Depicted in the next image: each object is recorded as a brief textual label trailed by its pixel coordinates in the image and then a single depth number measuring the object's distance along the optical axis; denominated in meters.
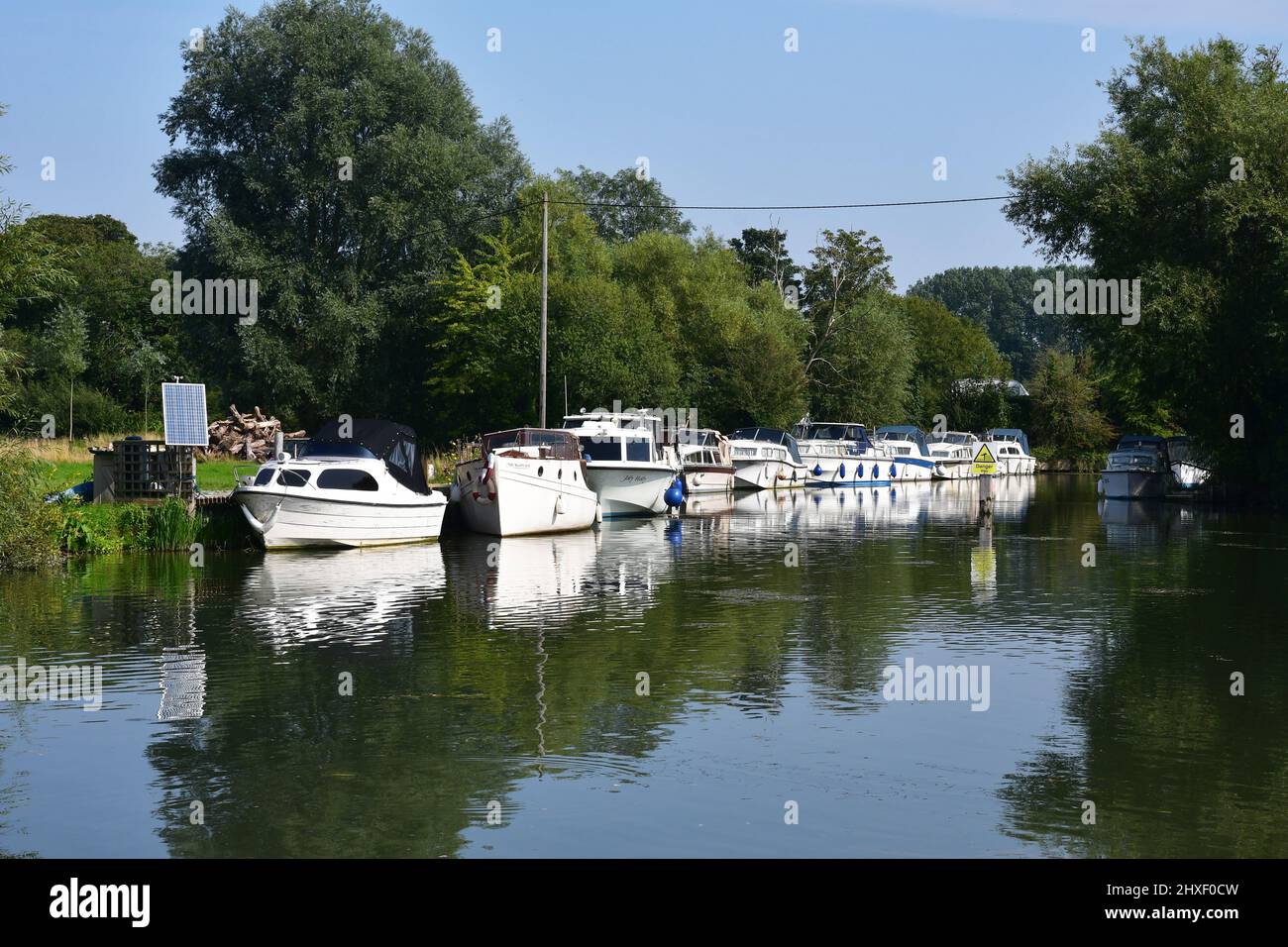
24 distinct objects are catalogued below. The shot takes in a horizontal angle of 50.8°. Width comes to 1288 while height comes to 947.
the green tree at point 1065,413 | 92.06
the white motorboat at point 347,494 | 29.52
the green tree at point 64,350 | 54.41
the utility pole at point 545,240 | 42.49
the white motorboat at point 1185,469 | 51.62
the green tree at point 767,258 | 88.56
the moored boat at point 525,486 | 34.28
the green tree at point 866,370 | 76.44
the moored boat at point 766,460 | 59.22
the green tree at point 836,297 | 77.19
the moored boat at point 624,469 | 41.59
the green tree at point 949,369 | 94.38
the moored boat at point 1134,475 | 52.06
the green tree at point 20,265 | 22.44
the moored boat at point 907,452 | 72.00
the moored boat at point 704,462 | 53.38
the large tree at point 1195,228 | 41.06
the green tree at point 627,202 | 100.50
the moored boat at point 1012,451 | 81.94
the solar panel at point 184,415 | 30.94
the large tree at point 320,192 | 53.84
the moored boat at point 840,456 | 65.25
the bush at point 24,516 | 23.27
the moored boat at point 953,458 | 78.06
